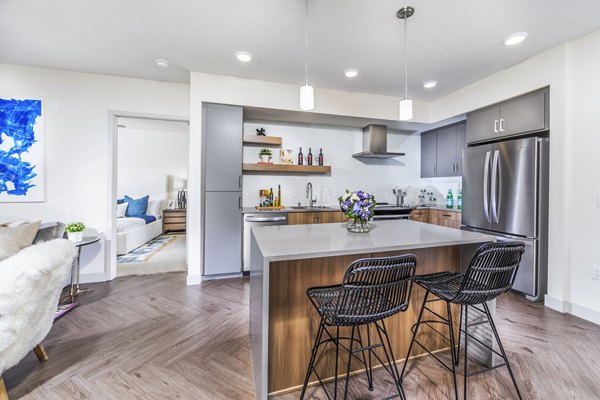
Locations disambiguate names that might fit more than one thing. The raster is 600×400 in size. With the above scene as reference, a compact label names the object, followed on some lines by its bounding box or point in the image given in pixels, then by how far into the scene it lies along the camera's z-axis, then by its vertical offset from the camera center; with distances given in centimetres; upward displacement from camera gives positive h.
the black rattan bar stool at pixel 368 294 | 124 -49
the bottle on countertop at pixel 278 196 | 420 +3
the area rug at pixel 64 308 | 244 -108
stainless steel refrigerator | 275 -1
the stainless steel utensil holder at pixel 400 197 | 479 +2
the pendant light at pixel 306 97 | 199 +76
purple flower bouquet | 194 -8
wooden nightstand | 654 -57
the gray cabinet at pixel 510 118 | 282 +97
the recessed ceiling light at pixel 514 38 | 243 +151
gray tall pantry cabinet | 338 +14
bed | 539 +9
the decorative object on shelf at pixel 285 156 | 421 +66
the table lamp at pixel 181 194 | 711 +9
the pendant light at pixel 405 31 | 211 +150
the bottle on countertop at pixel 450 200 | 443 -3
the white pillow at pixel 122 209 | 592 -27
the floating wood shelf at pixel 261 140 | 376 +84
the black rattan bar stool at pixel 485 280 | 144 -48
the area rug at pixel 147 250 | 431 -99
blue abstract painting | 302 +53
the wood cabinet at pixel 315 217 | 371 -28
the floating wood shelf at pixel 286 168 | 381 +45
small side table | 273 -86
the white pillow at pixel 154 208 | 667 -28
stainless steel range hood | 438 +93
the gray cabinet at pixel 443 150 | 415 +81
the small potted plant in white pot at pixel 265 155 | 404 +66
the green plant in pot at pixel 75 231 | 275 -36
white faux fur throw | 135 -55
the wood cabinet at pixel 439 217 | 388 -29
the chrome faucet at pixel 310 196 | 426 +3
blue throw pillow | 618 -21
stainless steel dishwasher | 353 -32
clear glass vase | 197 -22
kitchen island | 140 -52
